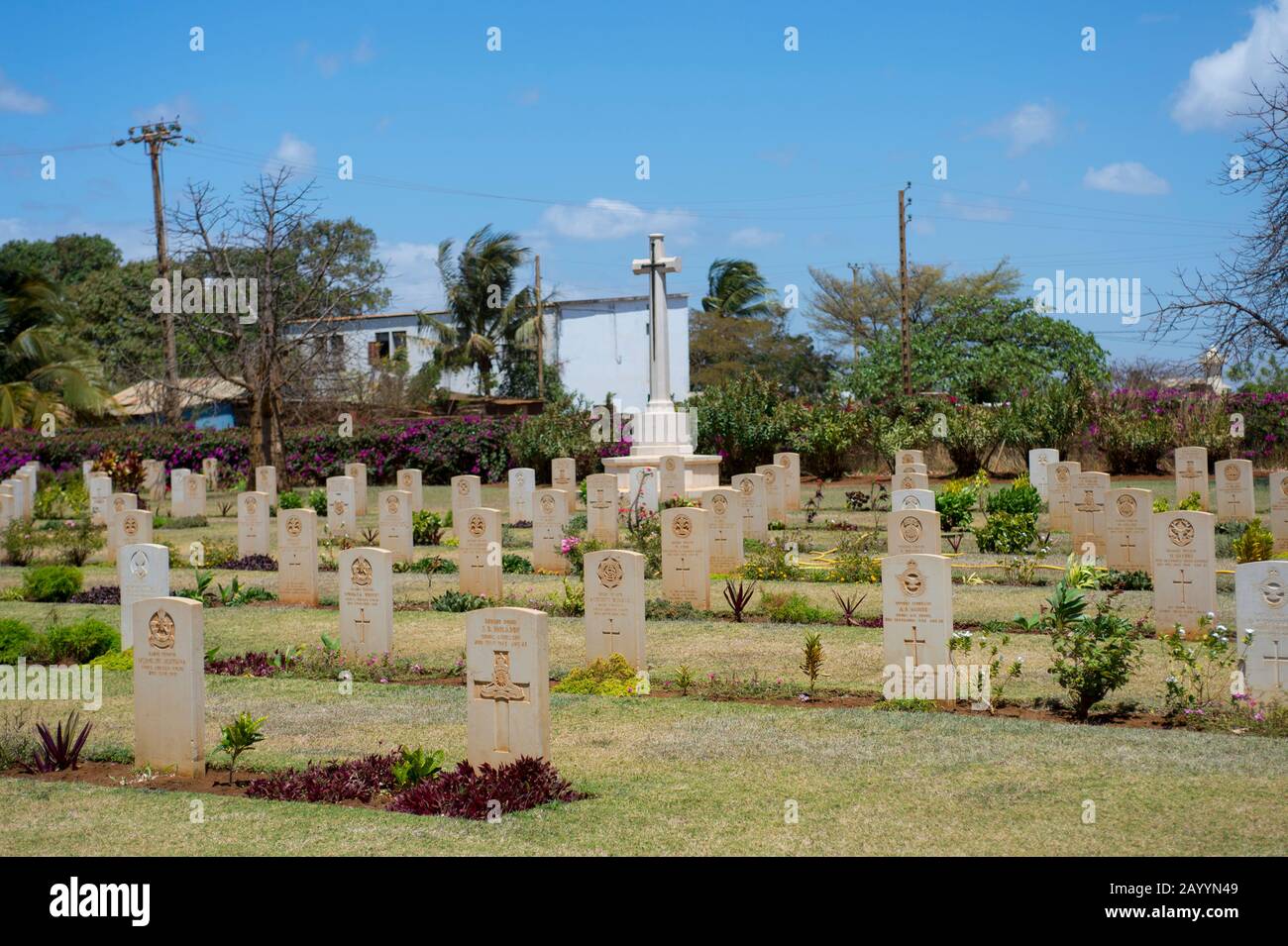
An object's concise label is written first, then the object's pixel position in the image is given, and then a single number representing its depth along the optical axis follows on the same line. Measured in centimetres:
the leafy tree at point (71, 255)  5975
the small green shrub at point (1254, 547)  1493
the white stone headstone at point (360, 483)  2762
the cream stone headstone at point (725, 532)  1758
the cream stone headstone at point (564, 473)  2650
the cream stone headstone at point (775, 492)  2369
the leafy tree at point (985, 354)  4200
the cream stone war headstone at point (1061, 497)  2133
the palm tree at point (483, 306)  4981
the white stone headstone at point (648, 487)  2297
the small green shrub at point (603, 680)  1071
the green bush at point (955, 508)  1998
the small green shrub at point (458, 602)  1512
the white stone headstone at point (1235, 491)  2161
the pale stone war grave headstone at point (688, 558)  1455
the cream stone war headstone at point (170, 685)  841
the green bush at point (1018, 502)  1936
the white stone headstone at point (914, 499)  1781
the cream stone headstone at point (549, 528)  1861
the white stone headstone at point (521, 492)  2506
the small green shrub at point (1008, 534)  1797
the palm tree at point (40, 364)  3969
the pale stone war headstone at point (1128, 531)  1571
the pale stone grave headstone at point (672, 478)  2295
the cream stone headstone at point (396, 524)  1911
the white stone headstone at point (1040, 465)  2405
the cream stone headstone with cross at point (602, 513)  1948
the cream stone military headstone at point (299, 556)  1578
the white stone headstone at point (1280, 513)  1862
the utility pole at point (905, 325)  3609
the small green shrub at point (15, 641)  1223
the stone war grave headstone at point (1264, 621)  923
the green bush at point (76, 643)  1224
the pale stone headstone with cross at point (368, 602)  1215
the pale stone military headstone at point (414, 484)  2606
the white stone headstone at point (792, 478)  2622
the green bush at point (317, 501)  2736
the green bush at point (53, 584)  1656
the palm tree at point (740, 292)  6112
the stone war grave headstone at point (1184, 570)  1209
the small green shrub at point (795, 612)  1387
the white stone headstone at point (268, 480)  2789
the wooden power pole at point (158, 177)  3650
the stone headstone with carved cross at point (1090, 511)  1839
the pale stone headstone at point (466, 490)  2391
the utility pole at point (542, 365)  4749
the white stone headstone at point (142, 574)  1224
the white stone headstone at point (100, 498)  2552
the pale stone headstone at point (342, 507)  2178
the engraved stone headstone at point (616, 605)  1116
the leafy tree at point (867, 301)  5975
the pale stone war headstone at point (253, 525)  1998
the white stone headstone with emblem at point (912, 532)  1430
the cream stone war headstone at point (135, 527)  1841
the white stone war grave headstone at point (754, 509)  2080
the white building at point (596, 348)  5250
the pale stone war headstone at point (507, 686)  797
